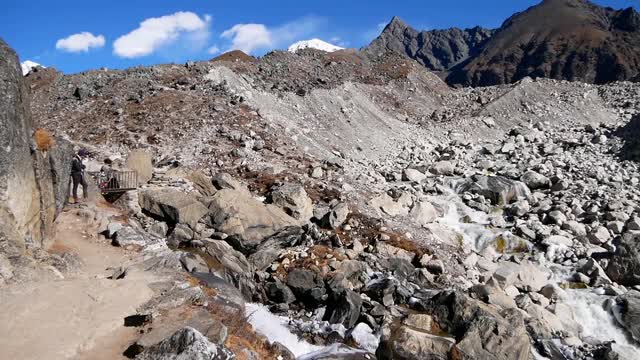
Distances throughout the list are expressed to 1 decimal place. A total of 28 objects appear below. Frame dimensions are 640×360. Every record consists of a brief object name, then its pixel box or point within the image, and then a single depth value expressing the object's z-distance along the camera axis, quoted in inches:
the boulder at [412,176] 1170.0
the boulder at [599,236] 927.3
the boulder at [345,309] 617.9
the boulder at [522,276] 796.0
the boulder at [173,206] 744.3
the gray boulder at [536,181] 1179.3
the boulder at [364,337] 582.6
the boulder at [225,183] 872.3
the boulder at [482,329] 526.0
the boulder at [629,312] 719.7
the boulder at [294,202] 858.8
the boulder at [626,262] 821.9
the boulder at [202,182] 855.7
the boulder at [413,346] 515.2
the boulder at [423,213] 975.3
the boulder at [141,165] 842.2
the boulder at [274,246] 733.9
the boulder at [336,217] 859.4
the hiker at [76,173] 714.2
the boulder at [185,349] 386.3
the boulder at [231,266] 645.2
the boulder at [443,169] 1251.2
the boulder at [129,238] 649.6
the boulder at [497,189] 1130.7
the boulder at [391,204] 967.6
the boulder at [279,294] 680.4
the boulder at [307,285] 682.8
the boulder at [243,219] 748.6
